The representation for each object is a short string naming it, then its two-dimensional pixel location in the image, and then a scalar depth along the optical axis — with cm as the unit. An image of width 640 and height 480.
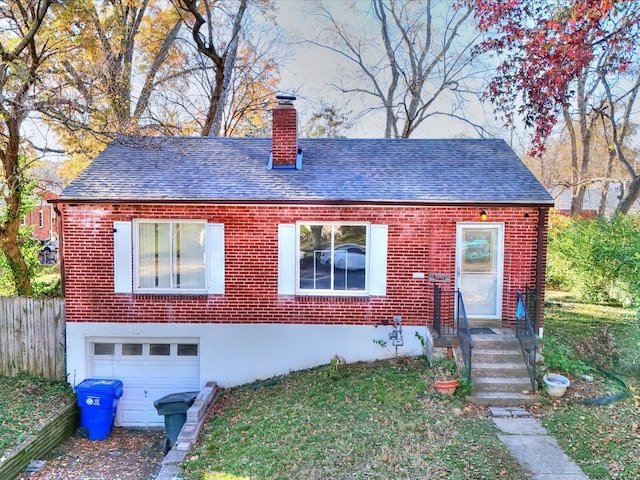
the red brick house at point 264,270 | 848
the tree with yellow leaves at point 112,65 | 1020
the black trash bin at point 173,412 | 788
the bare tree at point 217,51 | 1858
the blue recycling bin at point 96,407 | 815
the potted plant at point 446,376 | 702
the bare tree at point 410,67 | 2180
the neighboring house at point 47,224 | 3638
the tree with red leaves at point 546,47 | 543
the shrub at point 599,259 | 1205
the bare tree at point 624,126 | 1827
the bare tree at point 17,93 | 888
